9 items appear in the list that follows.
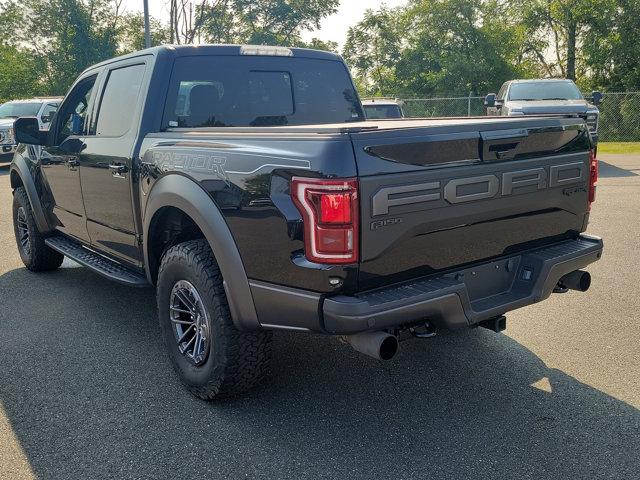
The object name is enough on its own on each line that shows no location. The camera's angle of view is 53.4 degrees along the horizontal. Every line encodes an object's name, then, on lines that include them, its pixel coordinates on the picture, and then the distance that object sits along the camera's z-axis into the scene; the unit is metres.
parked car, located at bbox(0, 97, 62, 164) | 16.75
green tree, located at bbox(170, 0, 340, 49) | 39.72
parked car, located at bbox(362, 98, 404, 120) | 12.89
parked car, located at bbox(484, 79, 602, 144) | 13.11
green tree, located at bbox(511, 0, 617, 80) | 29.17
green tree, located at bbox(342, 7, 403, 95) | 38.34
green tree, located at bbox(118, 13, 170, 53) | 39.59
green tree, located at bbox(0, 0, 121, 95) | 35.31
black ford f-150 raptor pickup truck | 2.71
